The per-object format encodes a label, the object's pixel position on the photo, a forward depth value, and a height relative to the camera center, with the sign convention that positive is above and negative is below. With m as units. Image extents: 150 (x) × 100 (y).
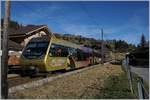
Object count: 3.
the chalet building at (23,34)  13.96 +2.12
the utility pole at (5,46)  4.65 +0.10
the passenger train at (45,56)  7.96 -0.52
